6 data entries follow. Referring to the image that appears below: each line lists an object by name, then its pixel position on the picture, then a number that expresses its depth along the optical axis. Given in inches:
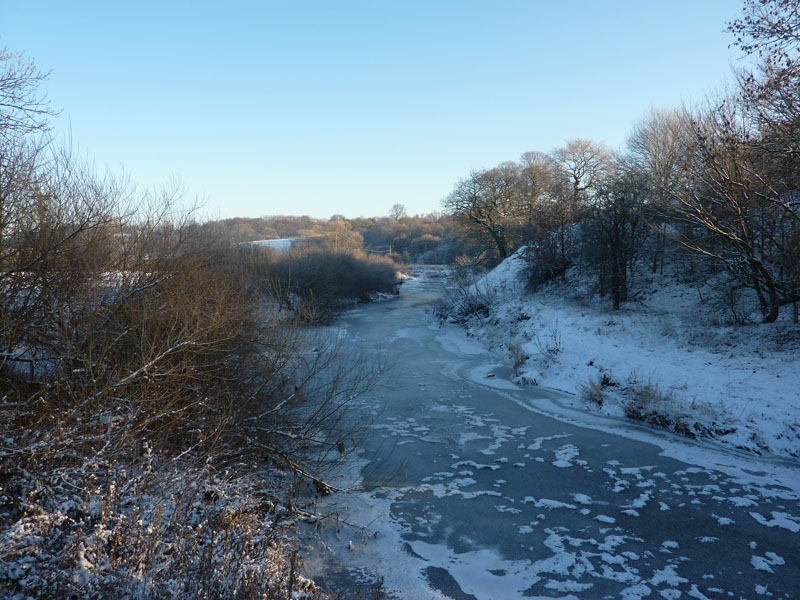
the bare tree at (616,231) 622.2
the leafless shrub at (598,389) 407.1
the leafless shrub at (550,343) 517.3
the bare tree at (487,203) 1304.1
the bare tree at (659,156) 557.3
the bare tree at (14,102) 311.7
